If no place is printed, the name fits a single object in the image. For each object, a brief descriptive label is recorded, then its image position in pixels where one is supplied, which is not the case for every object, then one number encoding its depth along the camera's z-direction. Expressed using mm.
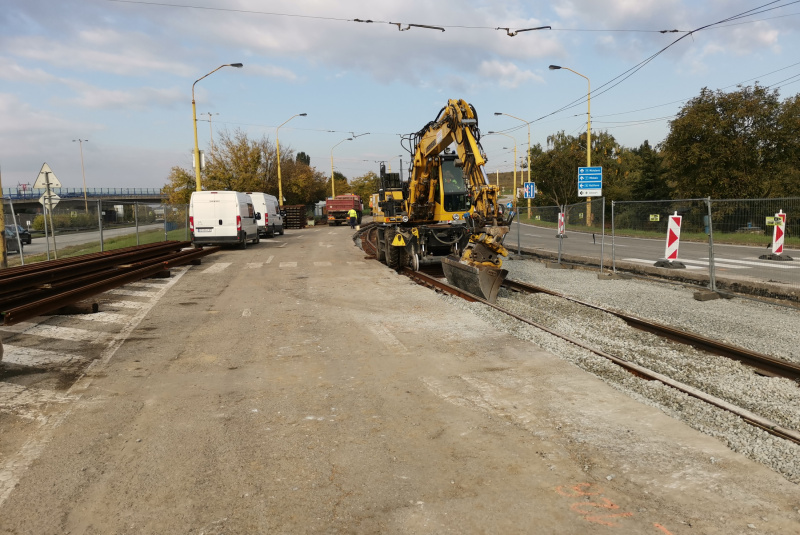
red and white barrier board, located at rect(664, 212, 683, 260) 12281
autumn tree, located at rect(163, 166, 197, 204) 43344
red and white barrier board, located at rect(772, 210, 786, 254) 14516
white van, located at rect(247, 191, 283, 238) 31375
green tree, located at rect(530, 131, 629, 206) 49312
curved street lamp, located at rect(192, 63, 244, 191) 28092
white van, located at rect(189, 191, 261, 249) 22000
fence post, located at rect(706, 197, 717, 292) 10219
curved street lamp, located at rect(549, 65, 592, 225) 31800
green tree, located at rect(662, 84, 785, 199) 27844
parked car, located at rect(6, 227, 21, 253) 23750
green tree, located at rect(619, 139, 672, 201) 46069
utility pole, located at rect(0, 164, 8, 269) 15195
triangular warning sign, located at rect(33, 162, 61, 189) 17594
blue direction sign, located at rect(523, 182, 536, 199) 43081
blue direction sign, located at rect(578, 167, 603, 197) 24422
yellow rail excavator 10453
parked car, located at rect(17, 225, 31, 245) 30234
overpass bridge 77475
